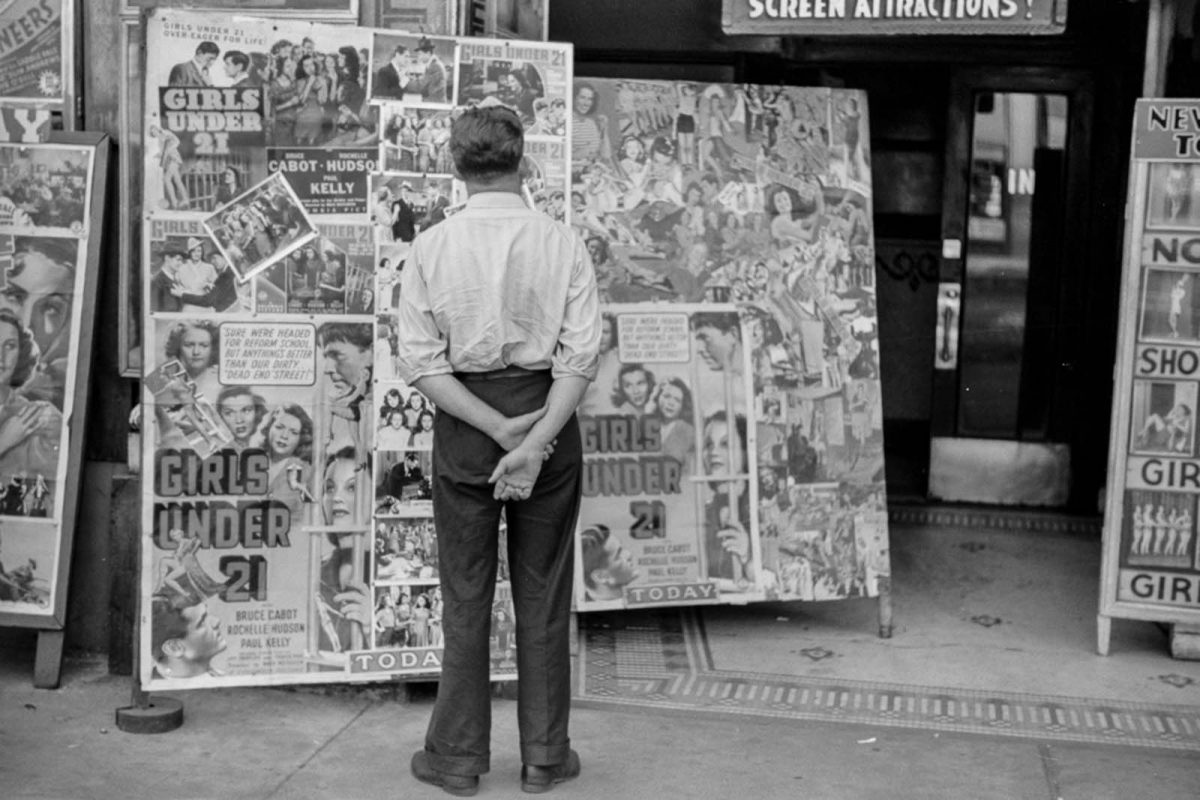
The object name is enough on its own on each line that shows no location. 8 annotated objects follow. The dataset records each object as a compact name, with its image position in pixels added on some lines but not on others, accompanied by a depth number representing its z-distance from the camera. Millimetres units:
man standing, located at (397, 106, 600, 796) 4016
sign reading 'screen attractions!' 5465
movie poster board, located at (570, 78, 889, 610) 5699
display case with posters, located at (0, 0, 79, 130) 5211
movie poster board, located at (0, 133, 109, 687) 5141
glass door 7816
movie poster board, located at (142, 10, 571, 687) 4684
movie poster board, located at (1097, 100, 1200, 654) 5691
